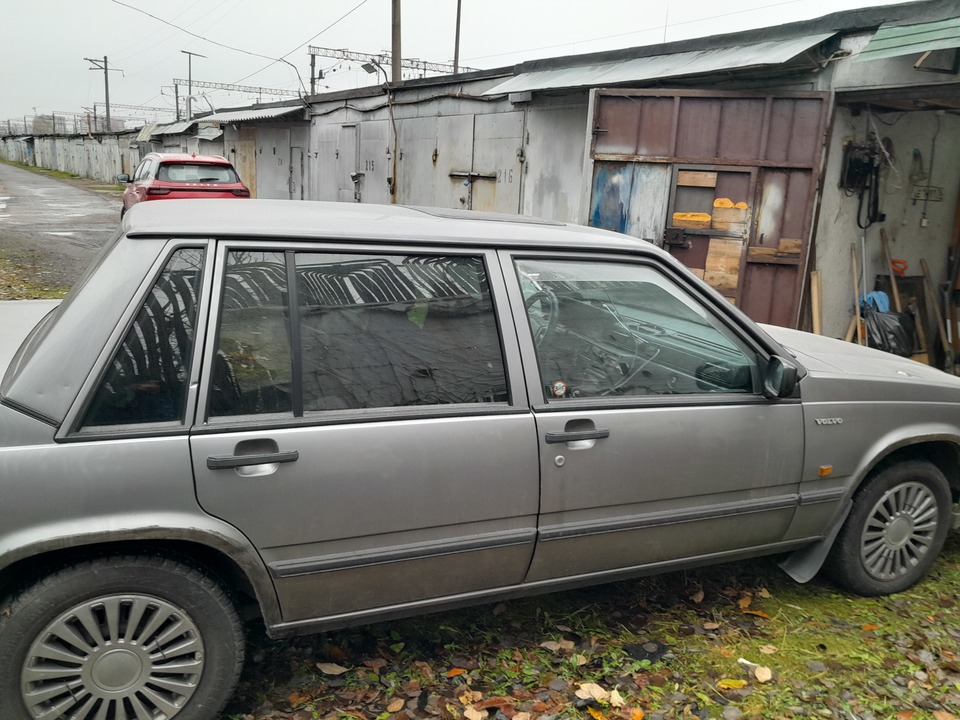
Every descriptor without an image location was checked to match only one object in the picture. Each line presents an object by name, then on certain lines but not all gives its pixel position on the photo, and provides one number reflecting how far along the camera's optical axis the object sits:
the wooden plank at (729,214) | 7.45
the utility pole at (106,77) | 62.66
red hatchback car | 12.70
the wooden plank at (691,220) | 7.65
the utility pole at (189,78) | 65.56
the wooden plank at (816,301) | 7.41
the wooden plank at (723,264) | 7.50
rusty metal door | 7.20
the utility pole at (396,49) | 19.98
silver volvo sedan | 2.14
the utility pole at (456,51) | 38.53
